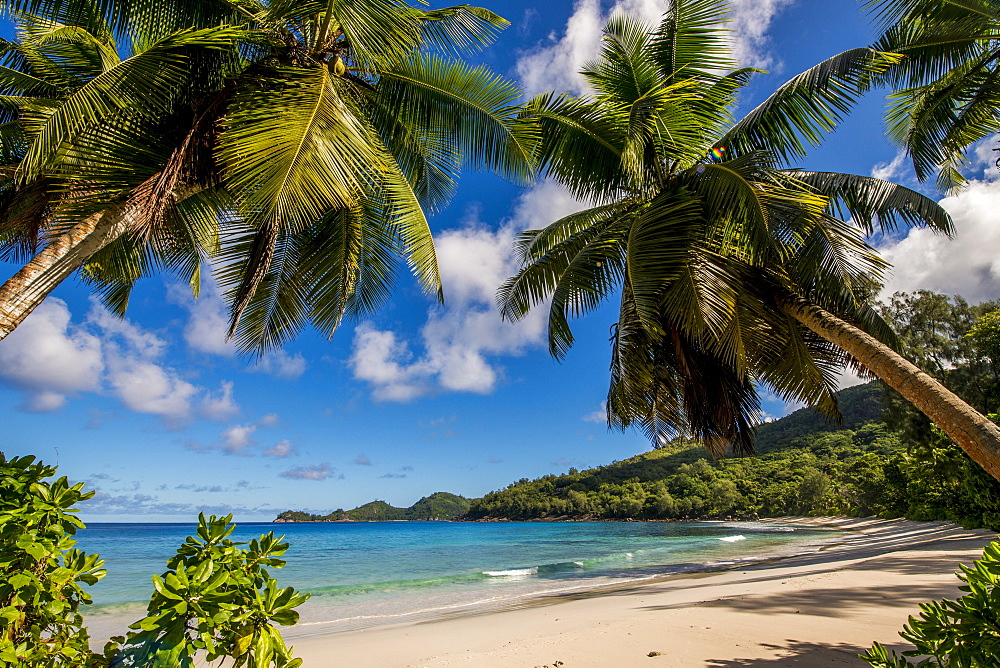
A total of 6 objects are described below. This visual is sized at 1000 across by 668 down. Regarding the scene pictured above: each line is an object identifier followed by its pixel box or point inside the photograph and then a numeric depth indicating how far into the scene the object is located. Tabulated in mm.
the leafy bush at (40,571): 1991
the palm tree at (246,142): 4512
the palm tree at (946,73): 5957
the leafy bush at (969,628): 1964
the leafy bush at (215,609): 1731
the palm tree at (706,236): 5859
